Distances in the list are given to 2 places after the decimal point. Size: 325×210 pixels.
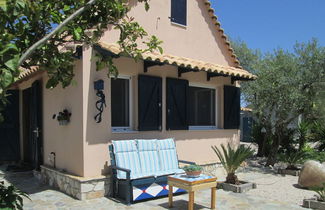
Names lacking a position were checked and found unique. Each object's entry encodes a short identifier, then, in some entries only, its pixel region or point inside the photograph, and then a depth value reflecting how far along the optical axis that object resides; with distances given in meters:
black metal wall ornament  6.61
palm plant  7.36
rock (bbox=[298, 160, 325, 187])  7.52
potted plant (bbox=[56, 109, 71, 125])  6.97
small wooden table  5.42
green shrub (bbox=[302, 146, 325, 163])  9.71
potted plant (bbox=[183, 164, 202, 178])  5.65
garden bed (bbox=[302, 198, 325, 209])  5.87
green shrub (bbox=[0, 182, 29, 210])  2.63
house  6.68
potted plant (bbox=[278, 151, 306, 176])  9.75
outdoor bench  6.22
